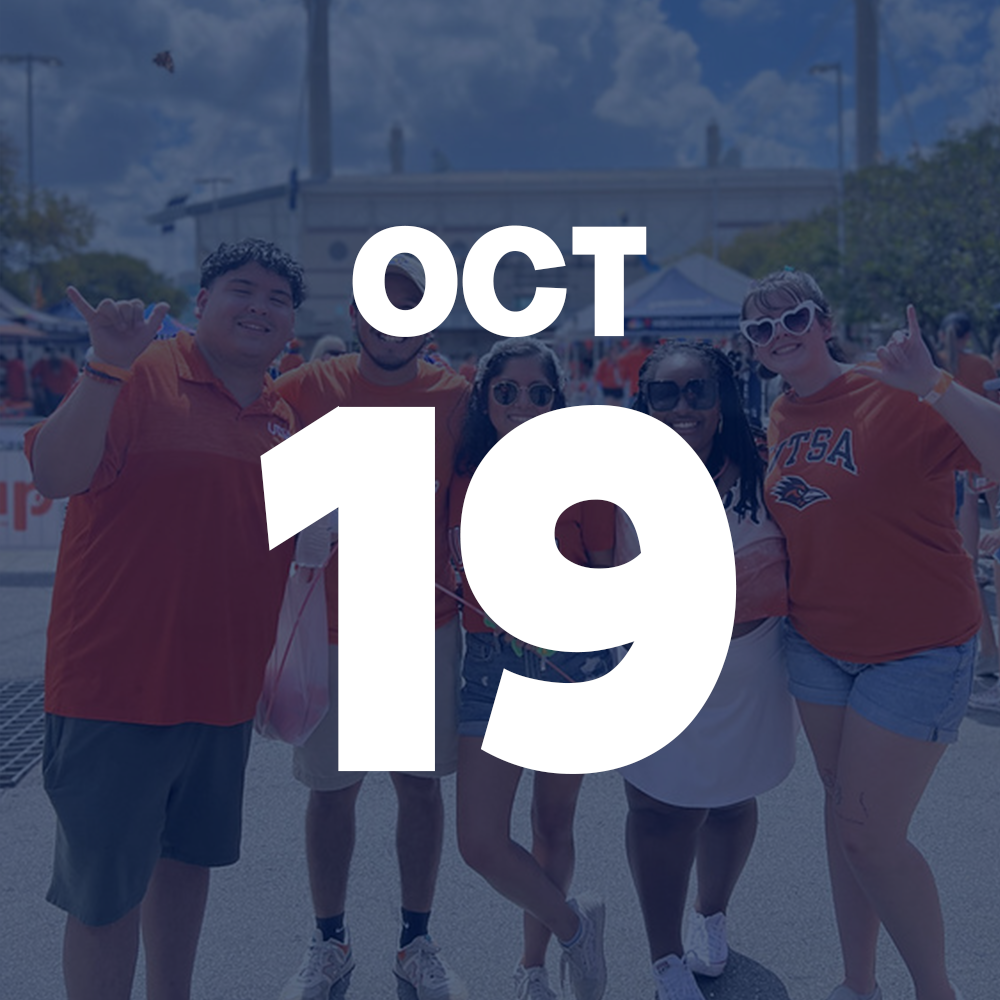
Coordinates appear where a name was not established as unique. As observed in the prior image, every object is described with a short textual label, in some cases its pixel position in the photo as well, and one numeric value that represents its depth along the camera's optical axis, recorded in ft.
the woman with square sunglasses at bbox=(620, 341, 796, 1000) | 10.71
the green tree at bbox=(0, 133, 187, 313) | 114.01
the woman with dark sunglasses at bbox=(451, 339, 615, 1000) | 11.02
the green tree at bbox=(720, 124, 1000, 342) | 68.08
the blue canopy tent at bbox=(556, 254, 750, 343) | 65.00
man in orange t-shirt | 11.66
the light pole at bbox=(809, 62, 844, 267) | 157.40
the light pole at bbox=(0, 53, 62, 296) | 128.06
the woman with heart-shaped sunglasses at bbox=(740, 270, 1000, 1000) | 9.83
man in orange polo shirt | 9.04
